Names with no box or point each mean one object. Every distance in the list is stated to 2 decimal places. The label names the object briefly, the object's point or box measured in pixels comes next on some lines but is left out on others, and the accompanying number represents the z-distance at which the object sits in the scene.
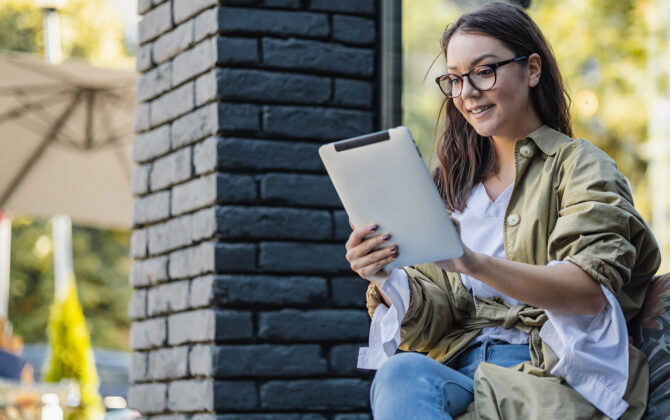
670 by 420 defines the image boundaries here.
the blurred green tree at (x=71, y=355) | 9.66
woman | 1.92
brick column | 3.41
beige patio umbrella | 6.46
